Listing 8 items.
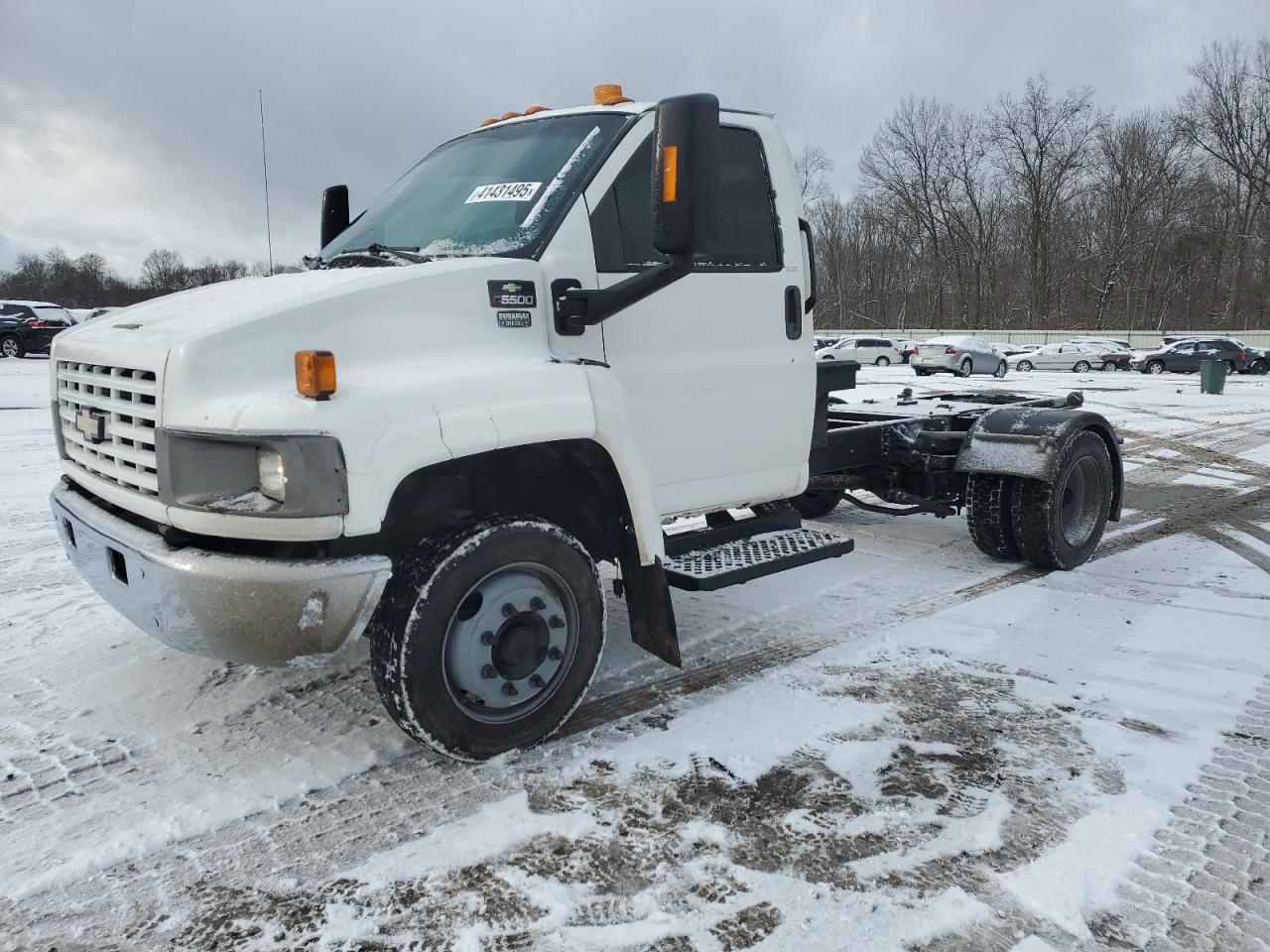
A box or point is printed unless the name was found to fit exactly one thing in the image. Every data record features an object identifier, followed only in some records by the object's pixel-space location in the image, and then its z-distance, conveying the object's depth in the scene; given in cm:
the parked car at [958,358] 3203
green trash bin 2208
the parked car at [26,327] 2830
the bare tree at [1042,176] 5797
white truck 270
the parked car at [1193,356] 3300
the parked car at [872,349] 3888
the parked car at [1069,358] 3778
